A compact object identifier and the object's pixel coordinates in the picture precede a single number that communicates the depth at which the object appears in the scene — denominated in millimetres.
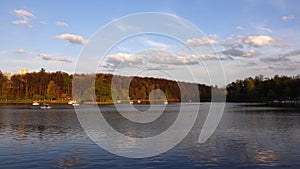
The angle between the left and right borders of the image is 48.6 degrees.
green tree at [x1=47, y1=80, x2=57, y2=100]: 180150
